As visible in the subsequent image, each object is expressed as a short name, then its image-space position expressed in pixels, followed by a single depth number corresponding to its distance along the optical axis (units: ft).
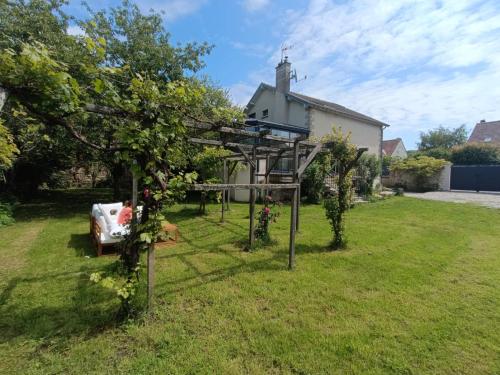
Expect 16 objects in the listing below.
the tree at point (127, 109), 6.38
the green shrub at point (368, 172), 49.06
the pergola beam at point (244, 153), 17.51
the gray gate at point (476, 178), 60.95
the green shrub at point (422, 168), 61.52
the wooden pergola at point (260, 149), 11.12
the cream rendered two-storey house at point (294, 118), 46.79
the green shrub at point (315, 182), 40.81
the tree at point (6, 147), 11.59
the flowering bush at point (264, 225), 19.07
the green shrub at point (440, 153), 88.03
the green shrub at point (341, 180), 17.06
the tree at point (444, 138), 130.00
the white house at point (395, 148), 119.65
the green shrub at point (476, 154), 76.54
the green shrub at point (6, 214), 24.66
